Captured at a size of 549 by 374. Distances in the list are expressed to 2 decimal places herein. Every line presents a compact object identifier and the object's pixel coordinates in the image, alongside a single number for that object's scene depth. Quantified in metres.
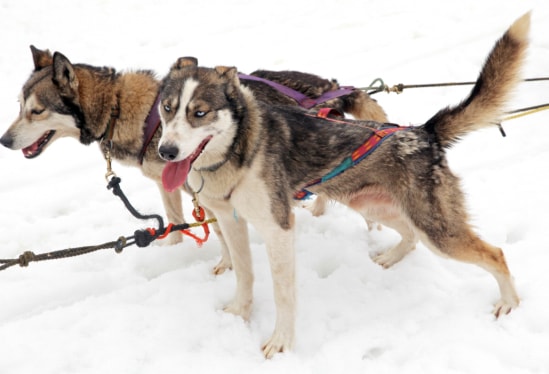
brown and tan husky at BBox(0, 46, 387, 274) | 2.91
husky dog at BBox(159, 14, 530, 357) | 2.38
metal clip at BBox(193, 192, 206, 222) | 2.93
